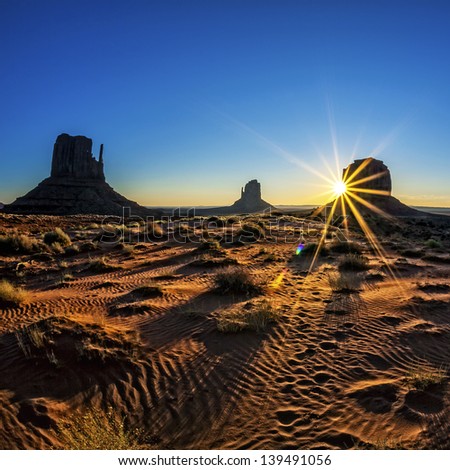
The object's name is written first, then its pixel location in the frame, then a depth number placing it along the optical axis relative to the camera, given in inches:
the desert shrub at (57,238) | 752.3
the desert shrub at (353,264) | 525.3
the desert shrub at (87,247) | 690.5
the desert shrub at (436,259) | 629.7
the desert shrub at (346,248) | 703.1
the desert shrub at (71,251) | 653.3
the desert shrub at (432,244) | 905.9
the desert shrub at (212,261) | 547.5
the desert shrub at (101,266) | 522.0
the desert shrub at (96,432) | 138.3
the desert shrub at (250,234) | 844.4
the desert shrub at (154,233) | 892.1
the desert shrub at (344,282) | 393.7
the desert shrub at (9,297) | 322.3
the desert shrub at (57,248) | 666.2
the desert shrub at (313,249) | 670.5
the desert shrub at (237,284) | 384.2
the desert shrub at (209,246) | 682.2
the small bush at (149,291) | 375.9
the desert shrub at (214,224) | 1152.9
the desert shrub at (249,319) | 267.3
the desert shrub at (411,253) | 700.7
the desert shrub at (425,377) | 184.1
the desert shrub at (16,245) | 643.5
